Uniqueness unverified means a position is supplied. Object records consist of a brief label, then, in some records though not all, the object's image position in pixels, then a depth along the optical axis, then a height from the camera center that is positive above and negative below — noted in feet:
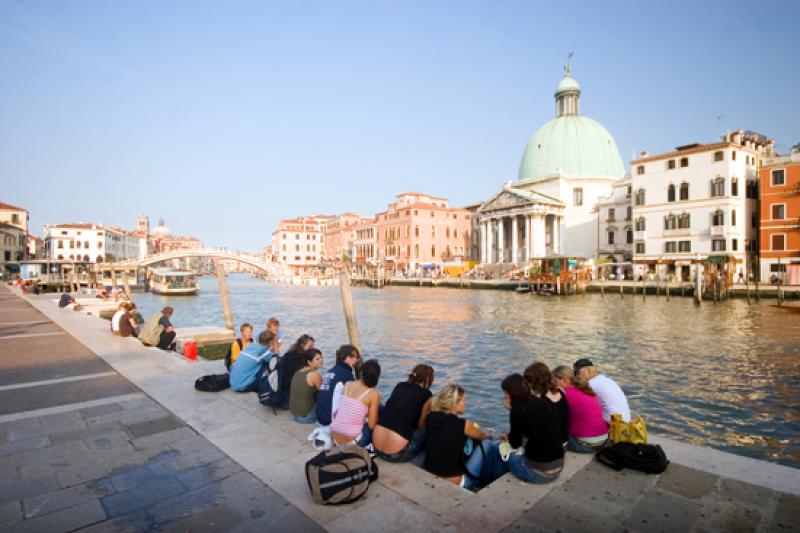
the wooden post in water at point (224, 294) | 59.80 -2.75
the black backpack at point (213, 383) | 22.48 -5.29
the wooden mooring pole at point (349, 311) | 36.70 -3.04
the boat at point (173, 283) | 165.48 -3.26
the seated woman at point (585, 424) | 14.70 -4.82
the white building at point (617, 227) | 174.81 +17.08
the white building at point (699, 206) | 129.08 +19.16
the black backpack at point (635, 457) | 13.10 -5.33
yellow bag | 14.26 -4.93
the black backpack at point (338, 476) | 11.55 -5.11
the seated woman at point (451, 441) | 13.42 -4.94
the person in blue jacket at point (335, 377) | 16.70 -3.86
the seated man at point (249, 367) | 22.20 -4.49
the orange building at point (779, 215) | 114.93 +14.05
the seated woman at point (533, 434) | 12.91 -4.56
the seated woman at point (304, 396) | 17.97 -4.76
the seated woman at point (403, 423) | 14.16 -4.64
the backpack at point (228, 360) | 26.91 -4.99
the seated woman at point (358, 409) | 14.70 -4.37
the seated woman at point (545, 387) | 14.48 -3.59
